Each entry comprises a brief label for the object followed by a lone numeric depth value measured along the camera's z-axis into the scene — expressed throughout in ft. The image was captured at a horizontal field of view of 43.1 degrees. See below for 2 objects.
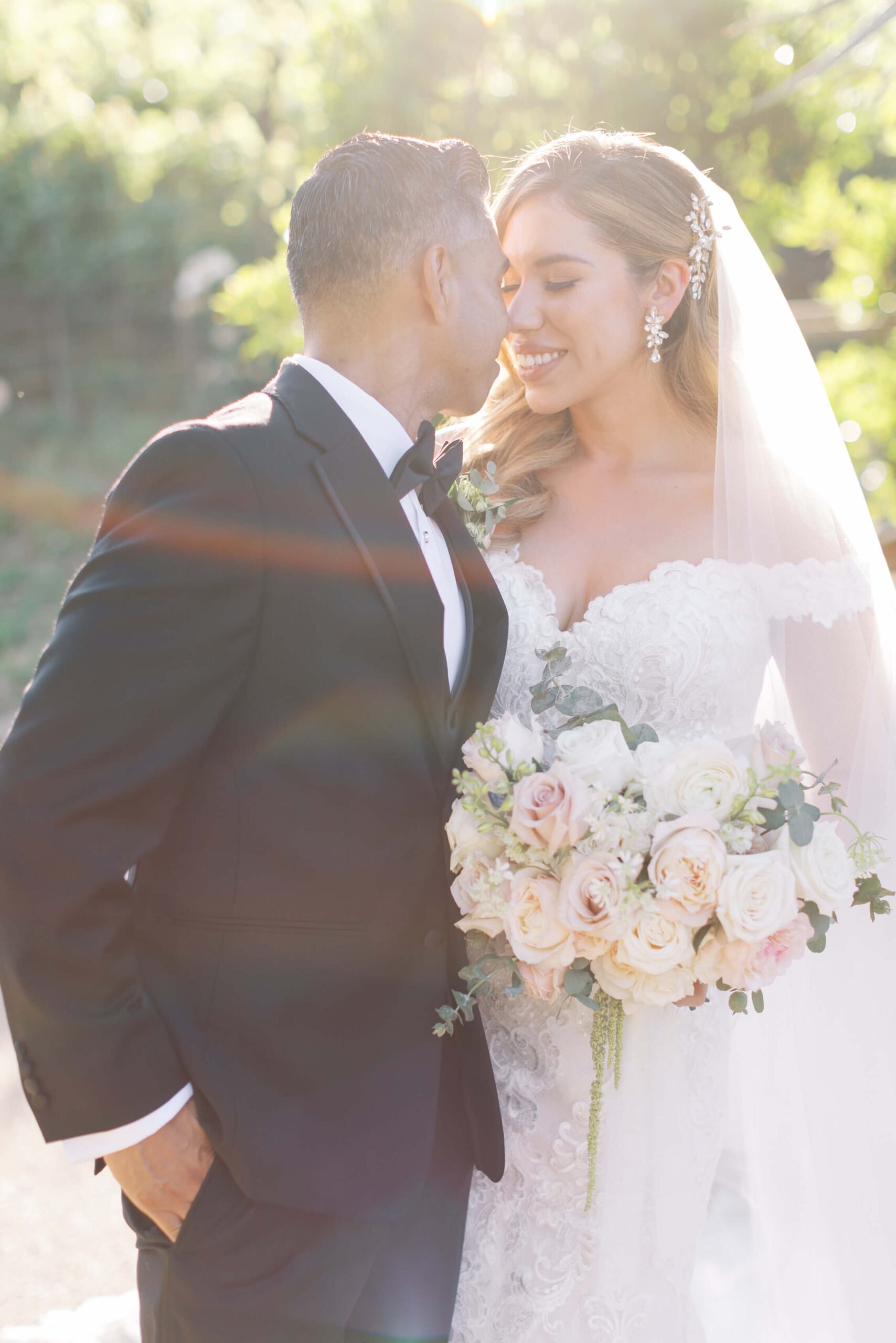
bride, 7.50
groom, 5.27
